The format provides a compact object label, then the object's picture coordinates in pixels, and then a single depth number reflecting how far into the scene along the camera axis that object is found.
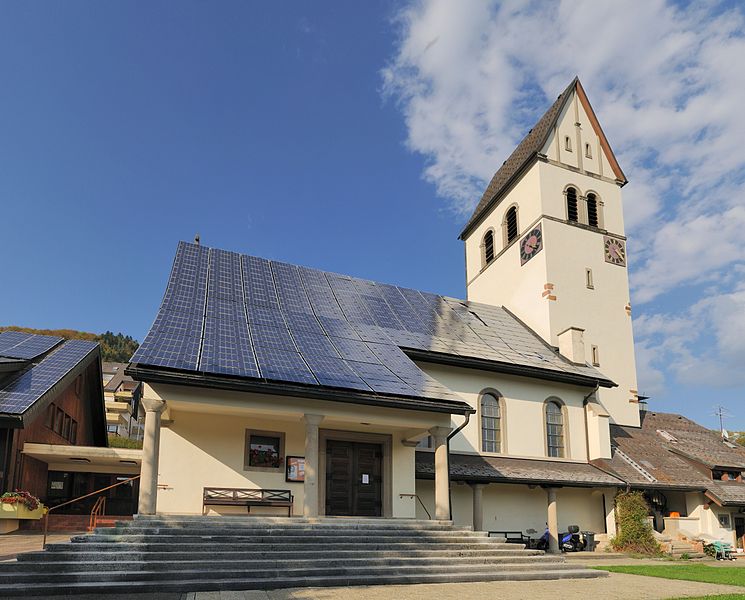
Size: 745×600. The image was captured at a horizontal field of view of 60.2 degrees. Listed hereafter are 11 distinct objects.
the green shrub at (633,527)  20.97
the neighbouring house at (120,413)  62.62
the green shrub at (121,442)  44.11
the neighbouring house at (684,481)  22.86
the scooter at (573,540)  20.53
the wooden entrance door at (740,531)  24.67
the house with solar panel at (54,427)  17.69
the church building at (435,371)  14.93
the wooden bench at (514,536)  19.85
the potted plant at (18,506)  16.25
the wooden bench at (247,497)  15.22
